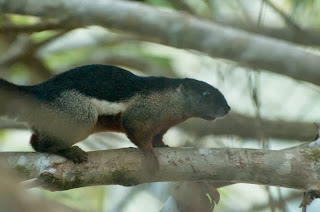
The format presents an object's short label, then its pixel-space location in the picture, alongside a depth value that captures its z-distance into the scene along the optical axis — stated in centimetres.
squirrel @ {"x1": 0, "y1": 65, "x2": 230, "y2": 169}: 715
